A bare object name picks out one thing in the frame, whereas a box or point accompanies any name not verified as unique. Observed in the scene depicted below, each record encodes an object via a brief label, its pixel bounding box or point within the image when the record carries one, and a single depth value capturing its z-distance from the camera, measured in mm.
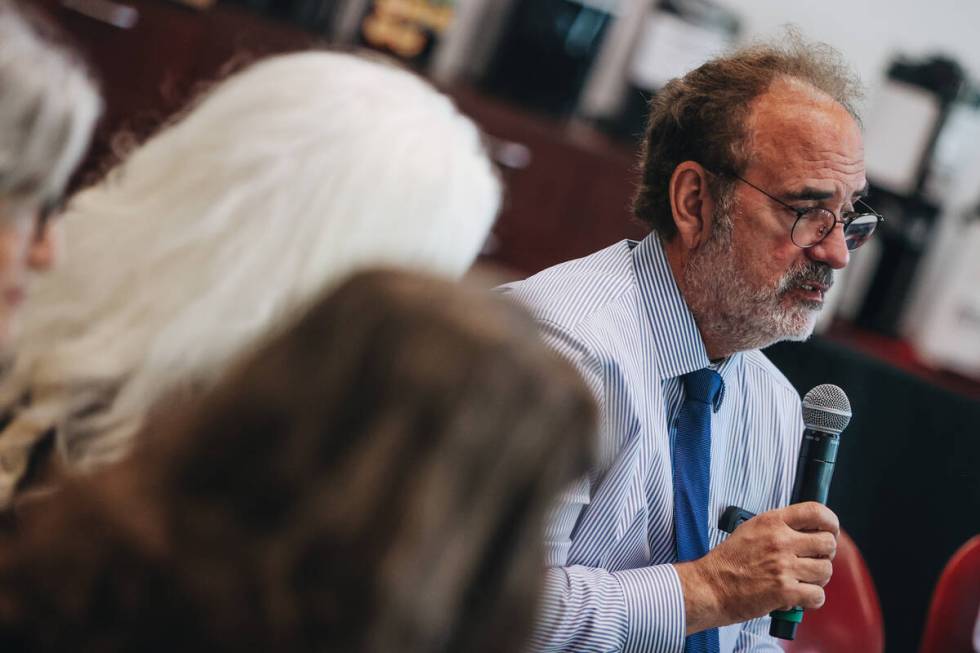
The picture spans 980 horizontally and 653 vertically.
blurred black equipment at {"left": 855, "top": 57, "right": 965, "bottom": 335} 6723
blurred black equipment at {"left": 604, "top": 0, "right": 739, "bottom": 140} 6930
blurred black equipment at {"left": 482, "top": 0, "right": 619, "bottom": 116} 6809
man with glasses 2572
